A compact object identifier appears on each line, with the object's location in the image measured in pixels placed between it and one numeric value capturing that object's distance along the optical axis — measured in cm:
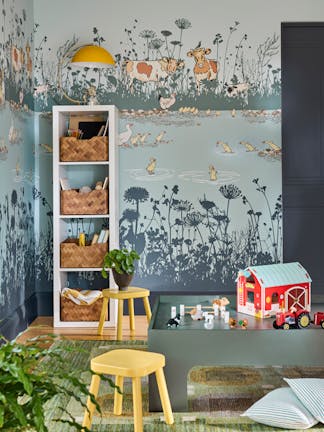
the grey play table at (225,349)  319
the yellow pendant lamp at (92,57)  513
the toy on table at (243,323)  334
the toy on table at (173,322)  339
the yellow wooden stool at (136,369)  284
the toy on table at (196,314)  360
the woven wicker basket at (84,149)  525
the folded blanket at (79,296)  521
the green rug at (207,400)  306
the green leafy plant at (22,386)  142
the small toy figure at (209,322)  334
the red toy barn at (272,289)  360
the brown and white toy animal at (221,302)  371
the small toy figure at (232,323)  337
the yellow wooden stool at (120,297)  468
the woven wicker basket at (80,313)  525
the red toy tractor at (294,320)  327
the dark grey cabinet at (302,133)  569
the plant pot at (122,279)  477
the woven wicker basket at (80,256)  527
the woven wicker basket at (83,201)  527
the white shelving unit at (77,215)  524
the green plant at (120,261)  475
